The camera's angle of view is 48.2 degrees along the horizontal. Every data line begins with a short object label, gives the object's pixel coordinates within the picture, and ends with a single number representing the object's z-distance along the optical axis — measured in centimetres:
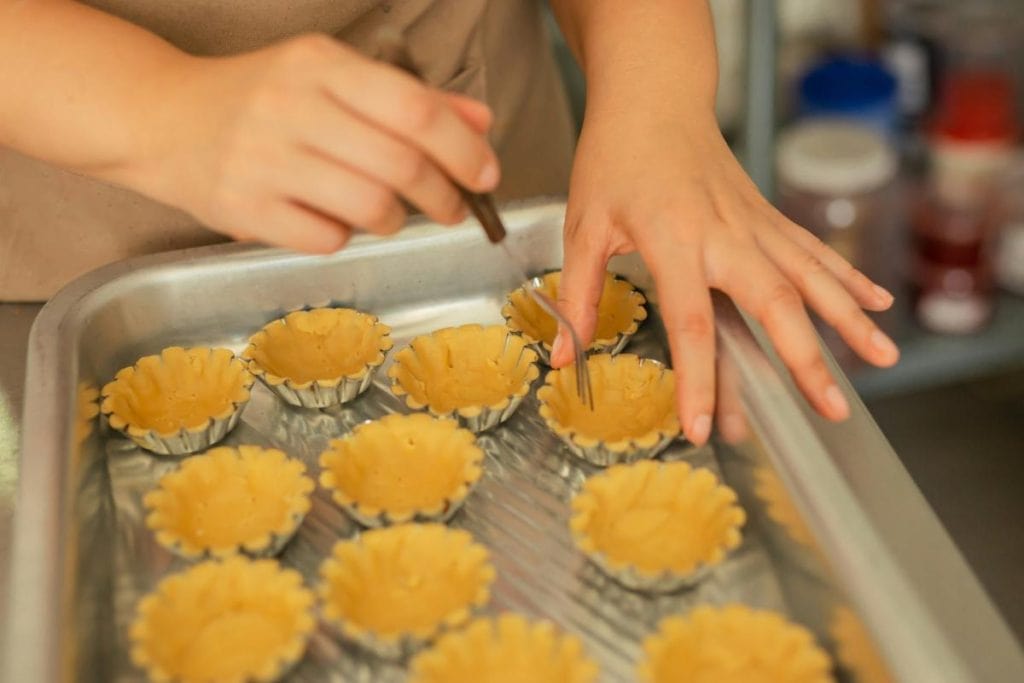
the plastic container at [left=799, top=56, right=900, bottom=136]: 169
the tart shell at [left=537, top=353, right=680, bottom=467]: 84
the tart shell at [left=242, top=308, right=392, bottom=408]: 88
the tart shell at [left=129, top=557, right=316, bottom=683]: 65
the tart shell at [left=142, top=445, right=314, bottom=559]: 75
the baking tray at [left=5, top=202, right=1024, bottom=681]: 63
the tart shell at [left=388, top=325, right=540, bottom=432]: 87
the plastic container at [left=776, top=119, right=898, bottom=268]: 161
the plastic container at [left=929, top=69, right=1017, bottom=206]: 165
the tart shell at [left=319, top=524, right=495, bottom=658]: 70
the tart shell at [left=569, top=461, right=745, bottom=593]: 73
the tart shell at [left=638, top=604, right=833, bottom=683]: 63
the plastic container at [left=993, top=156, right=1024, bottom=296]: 168
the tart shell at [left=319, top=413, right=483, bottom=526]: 79
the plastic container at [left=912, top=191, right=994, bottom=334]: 171
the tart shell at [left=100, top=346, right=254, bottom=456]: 82
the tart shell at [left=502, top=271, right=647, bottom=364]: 90
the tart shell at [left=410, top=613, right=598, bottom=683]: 64
